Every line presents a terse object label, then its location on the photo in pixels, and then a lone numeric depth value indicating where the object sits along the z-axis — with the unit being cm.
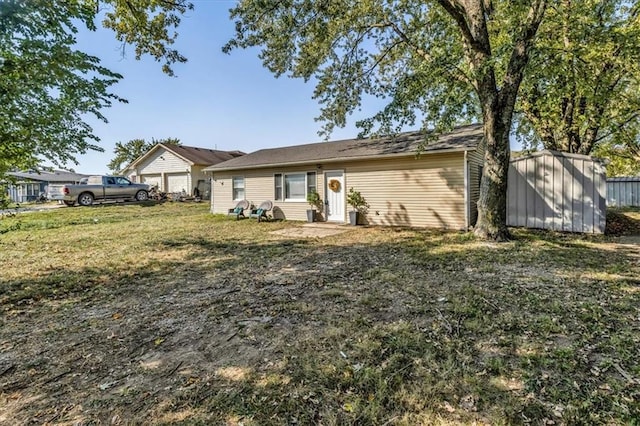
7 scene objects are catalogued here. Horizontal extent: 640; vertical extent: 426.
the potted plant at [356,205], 1091
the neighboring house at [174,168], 2242
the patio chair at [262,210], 1239
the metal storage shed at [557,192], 838
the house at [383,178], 941
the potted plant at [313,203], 1188
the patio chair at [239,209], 1337
